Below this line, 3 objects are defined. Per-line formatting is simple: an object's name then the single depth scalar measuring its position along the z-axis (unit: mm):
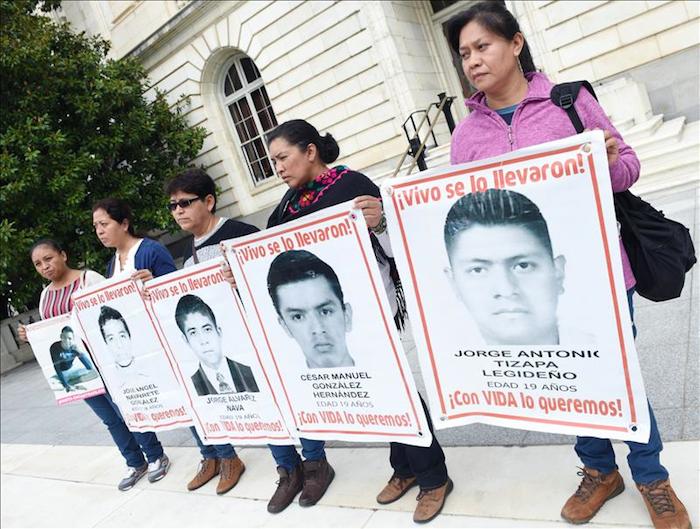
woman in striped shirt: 4098
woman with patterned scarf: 2625
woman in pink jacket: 1972
